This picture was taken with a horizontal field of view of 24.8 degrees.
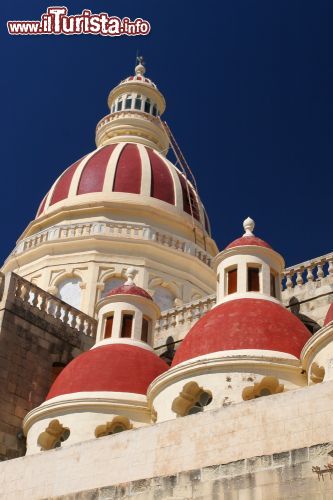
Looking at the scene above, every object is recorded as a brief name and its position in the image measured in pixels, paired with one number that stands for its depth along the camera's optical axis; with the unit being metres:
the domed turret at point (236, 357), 15.49
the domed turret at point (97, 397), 16.91
